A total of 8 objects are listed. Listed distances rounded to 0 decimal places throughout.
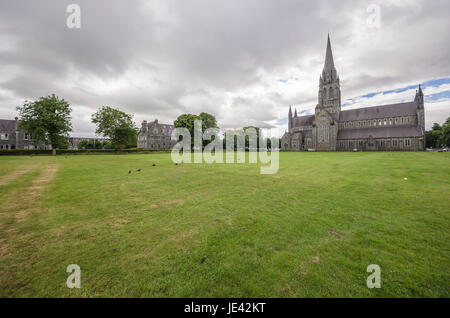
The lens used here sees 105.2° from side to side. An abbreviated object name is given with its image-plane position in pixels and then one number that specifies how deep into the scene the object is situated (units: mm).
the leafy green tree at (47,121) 41531
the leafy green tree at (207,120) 67881
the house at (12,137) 58331
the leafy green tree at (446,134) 58403
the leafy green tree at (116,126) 55747
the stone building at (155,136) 88375
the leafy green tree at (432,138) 85056
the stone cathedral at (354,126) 66688
